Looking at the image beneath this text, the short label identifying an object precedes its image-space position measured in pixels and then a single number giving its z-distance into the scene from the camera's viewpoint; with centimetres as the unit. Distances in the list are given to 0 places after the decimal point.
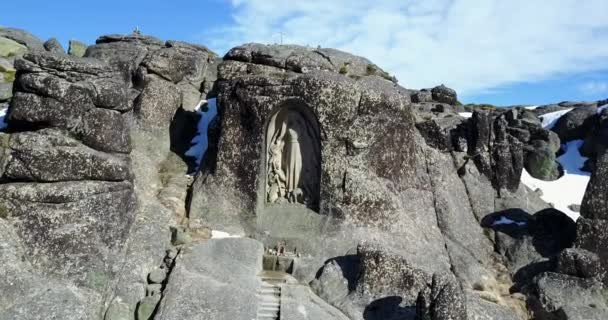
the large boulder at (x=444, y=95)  3704
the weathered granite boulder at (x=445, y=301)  1570
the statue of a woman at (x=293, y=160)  2216
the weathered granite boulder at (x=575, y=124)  3725
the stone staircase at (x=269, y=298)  1680
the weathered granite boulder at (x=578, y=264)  1936
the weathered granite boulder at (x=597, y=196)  2106
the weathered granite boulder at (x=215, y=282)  1641
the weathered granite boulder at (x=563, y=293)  1867
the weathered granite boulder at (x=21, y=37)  4625
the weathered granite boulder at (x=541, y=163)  2894
